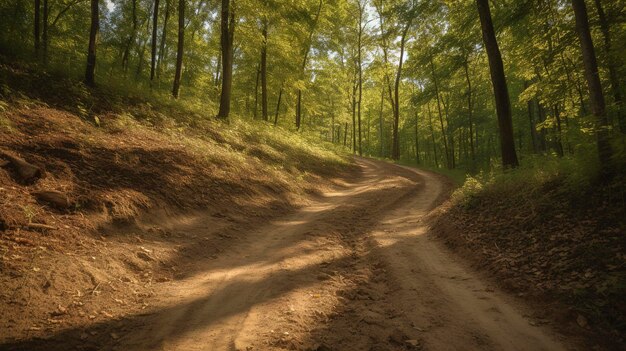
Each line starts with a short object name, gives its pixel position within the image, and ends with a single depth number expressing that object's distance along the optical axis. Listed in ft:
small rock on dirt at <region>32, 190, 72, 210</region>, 20.42
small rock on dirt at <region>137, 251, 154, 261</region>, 20.31
